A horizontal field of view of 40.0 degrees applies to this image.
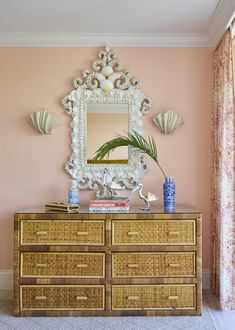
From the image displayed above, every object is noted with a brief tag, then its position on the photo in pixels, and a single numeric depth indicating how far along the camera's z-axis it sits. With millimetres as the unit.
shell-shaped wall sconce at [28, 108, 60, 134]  3096
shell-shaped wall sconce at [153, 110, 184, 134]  3092
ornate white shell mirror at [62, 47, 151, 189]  3129
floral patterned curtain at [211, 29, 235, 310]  2645
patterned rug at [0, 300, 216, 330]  2373
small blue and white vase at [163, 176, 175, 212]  2854
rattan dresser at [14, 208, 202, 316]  2553
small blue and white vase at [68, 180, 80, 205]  2895
